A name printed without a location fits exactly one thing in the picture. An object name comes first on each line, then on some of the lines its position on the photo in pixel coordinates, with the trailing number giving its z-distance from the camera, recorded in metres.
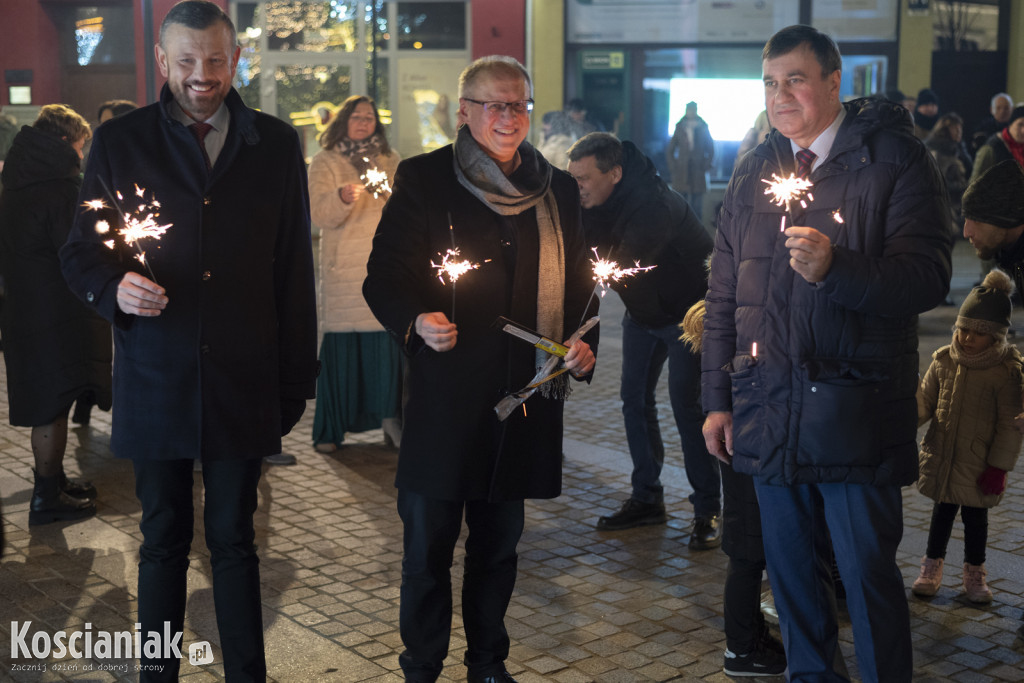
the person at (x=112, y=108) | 8.09
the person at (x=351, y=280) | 7.67
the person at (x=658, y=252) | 5.86
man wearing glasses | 4.02
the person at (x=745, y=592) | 4.52
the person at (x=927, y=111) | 17.77
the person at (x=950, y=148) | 14.73
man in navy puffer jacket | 3.60
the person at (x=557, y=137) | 12.34
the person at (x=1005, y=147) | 12.71
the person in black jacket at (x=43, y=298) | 6.42
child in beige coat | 5.12
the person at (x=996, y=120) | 16.31
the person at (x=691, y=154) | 19.89
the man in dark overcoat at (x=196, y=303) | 3.75
